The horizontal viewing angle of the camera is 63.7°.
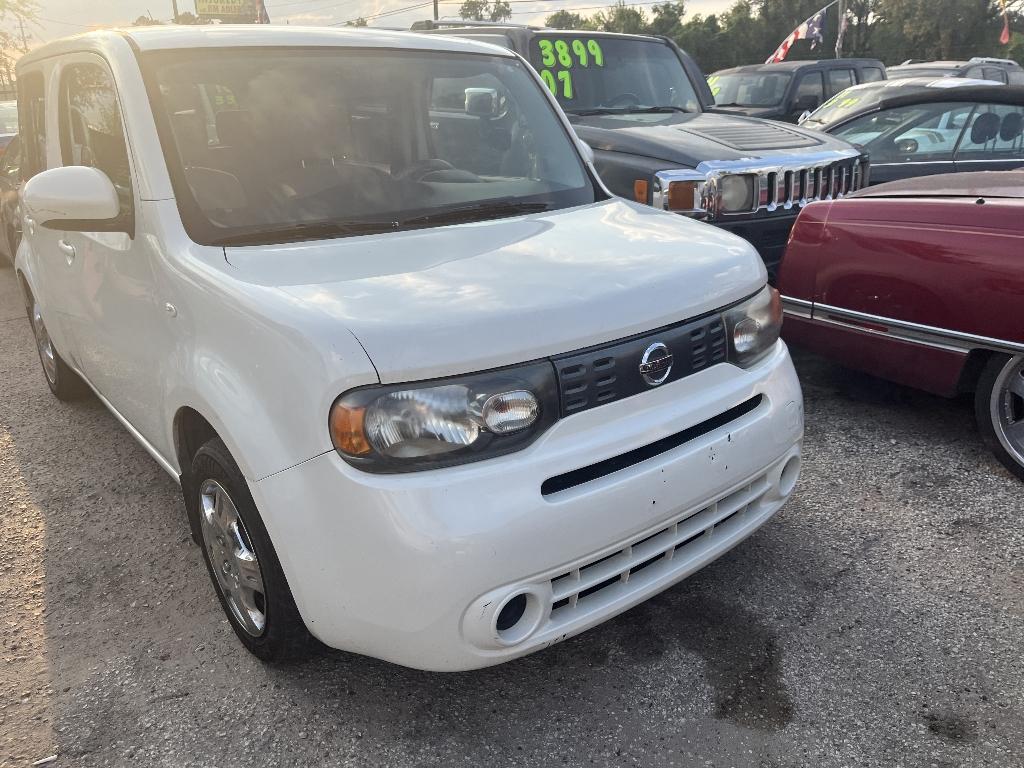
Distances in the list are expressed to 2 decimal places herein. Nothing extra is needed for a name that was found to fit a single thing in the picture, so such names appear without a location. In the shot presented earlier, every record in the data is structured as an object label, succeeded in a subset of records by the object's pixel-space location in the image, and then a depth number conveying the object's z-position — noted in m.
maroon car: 3.18
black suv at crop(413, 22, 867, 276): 4.90
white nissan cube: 1.87
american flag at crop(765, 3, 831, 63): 21.07
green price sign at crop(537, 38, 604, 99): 6.07
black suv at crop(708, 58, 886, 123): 12.35
